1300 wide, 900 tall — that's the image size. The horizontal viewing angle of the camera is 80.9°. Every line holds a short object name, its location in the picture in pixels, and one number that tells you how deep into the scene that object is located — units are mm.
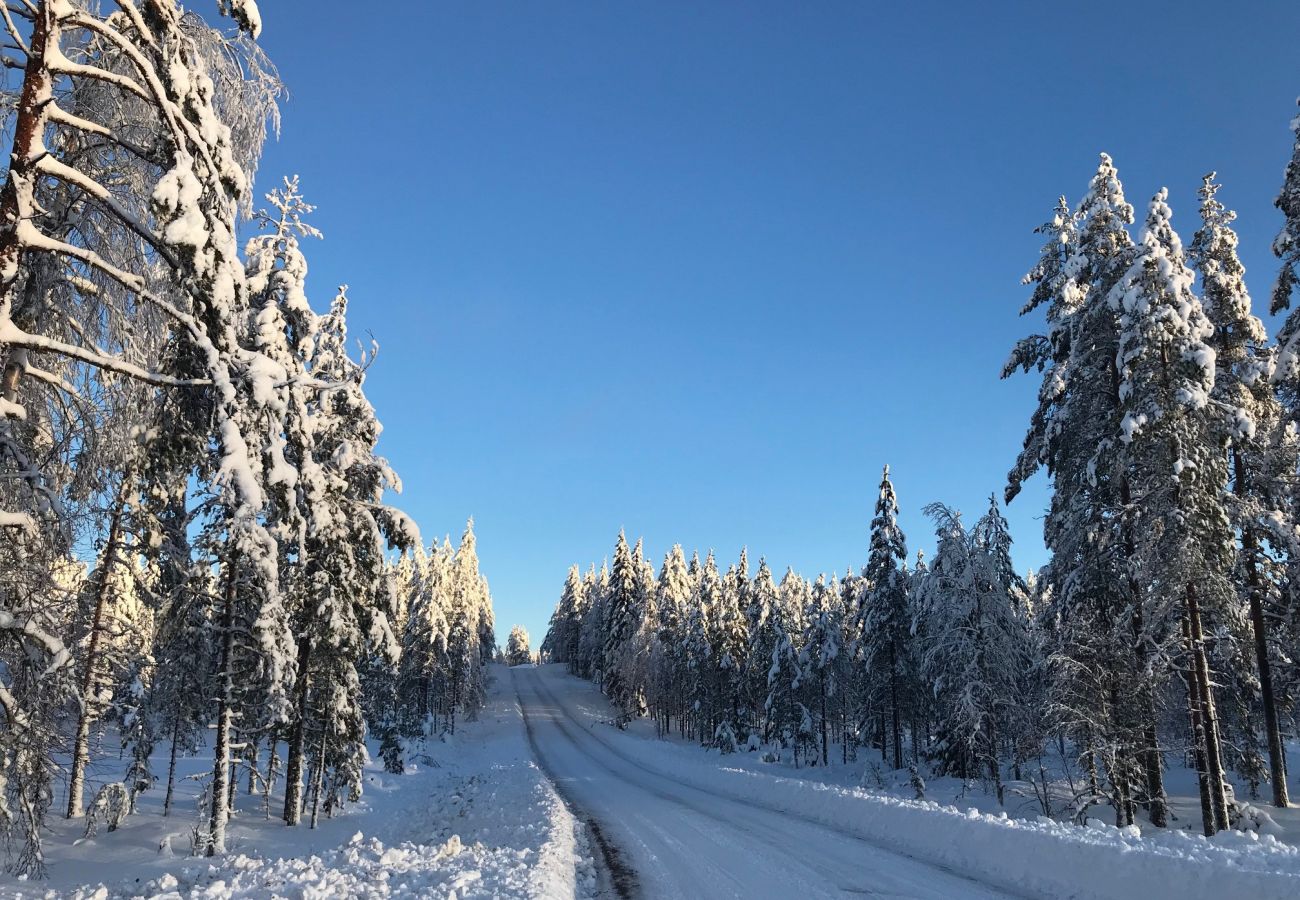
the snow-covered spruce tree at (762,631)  58656
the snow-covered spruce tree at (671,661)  69250
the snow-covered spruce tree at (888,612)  39500
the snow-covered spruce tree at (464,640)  73438
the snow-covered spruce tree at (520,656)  191875
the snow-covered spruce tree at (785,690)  51562
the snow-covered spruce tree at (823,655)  47625
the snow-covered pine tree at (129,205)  5984
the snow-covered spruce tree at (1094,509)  19203
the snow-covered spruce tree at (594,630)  102125
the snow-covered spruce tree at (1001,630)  30141
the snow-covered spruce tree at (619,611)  82688
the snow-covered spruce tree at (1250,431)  18469
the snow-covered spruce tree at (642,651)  70250
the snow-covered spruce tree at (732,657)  58281
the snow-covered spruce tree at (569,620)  131875
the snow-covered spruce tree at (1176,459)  16609
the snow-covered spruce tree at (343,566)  20141
